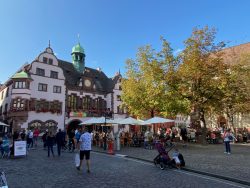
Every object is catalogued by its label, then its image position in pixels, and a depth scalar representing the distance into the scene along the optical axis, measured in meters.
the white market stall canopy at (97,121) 23.57
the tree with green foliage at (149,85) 25.39
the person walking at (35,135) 23.09
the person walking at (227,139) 17.03
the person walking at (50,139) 15.98
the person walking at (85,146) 10.66
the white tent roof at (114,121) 24.13
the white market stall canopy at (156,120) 22.33
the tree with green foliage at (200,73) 23.36
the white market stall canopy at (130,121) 23.83
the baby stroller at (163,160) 11.55
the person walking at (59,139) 15.96
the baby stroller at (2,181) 4.87
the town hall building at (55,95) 34.41
